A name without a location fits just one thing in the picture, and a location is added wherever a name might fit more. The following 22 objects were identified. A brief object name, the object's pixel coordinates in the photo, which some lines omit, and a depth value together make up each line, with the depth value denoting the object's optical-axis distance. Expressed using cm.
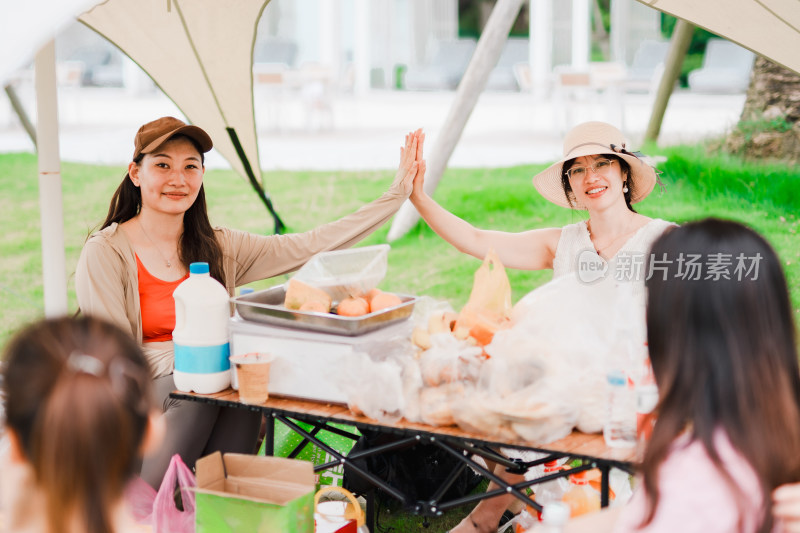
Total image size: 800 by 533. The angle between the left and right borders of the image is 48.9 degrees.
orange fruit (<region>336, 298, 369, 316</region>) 236
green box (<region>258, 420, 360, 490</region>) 329
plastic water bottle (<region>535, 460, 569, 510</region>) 269
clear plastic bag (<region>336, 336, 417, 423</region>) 219
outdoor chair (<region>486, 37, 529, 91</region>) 1570
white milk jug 242
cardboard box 219
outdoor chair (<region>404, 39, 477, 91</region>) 1591
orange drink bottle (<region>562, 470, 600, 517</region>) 259
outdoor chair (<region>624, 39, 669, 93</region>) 1469
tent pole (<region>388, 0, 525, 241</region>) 527
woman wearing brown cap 279
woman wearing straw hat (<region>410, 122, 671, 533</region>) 309
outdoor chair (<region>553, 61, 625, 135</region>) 1179
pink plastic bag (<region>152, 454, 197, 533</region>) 236
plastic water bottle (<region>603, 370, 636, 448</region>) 205
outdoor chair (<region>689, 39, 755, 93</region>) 1392
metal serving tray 229
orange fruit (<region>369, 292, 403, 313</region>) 244
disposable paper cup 232
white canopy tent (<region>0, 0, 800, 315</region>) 306
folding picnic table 203
